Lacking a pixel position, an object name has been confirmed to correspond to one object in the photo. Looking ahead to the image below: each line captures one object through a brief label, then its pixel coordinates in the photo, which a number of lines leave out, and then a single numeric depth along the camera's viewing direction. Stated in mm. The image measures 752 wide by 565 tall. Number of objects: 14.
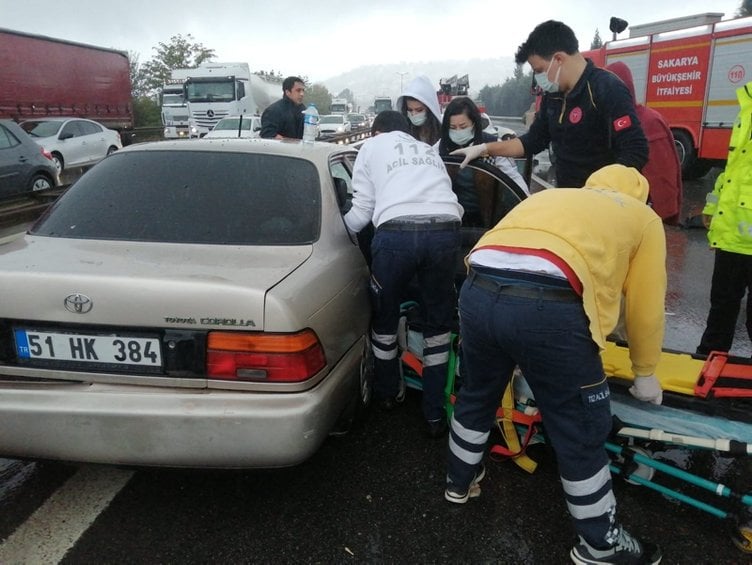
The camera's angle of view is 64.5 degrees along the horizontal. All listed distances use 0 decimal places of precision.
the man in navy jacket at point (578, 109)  3092
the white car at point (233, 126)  17219
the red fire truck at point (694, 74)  10453
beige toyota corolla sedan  2025
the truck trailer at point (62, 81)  17108
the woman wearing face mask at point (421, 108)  3584
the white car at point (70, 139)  13711
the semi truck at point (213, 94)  22562
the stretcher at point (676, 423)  2107
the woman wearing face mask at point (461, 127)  3908
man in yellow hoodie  1841
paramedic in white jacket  2730
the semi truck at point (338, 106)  50969
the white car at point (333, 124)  33688
